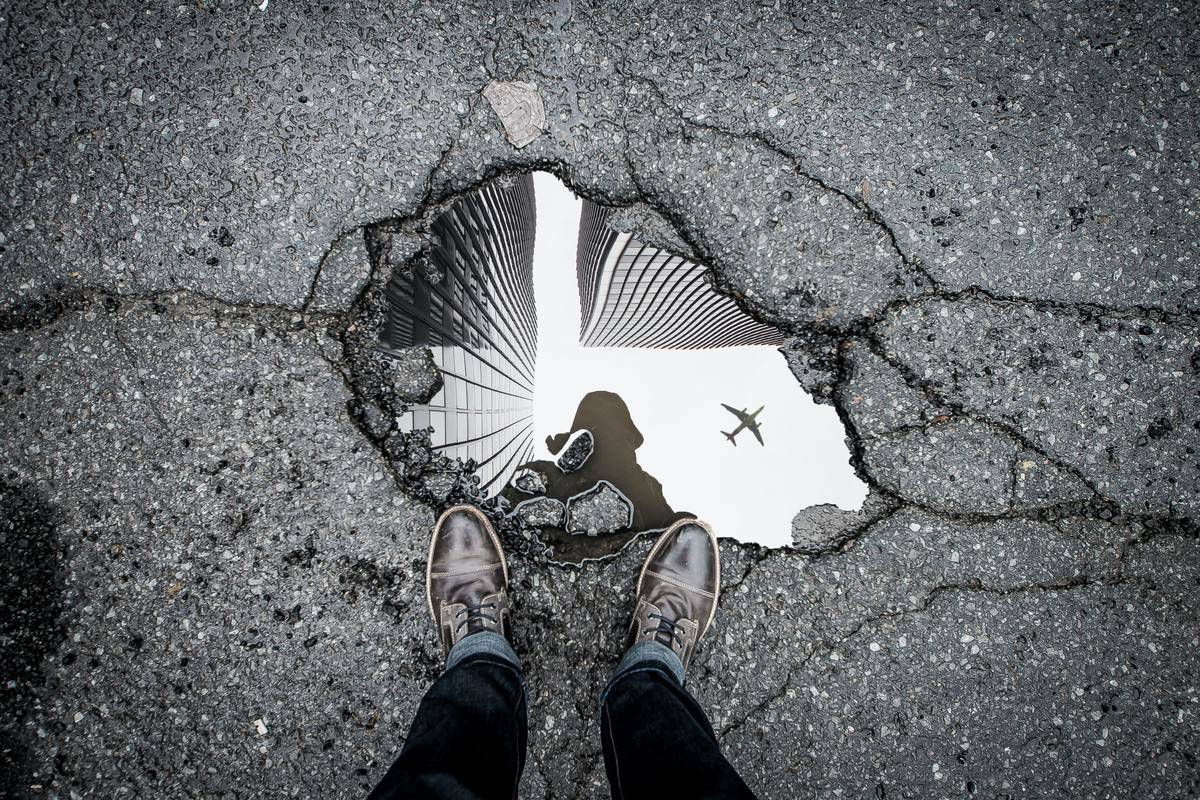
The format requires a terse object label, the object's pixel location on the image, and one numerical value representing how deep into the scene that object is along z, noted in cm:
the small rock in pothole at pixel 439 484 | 215
